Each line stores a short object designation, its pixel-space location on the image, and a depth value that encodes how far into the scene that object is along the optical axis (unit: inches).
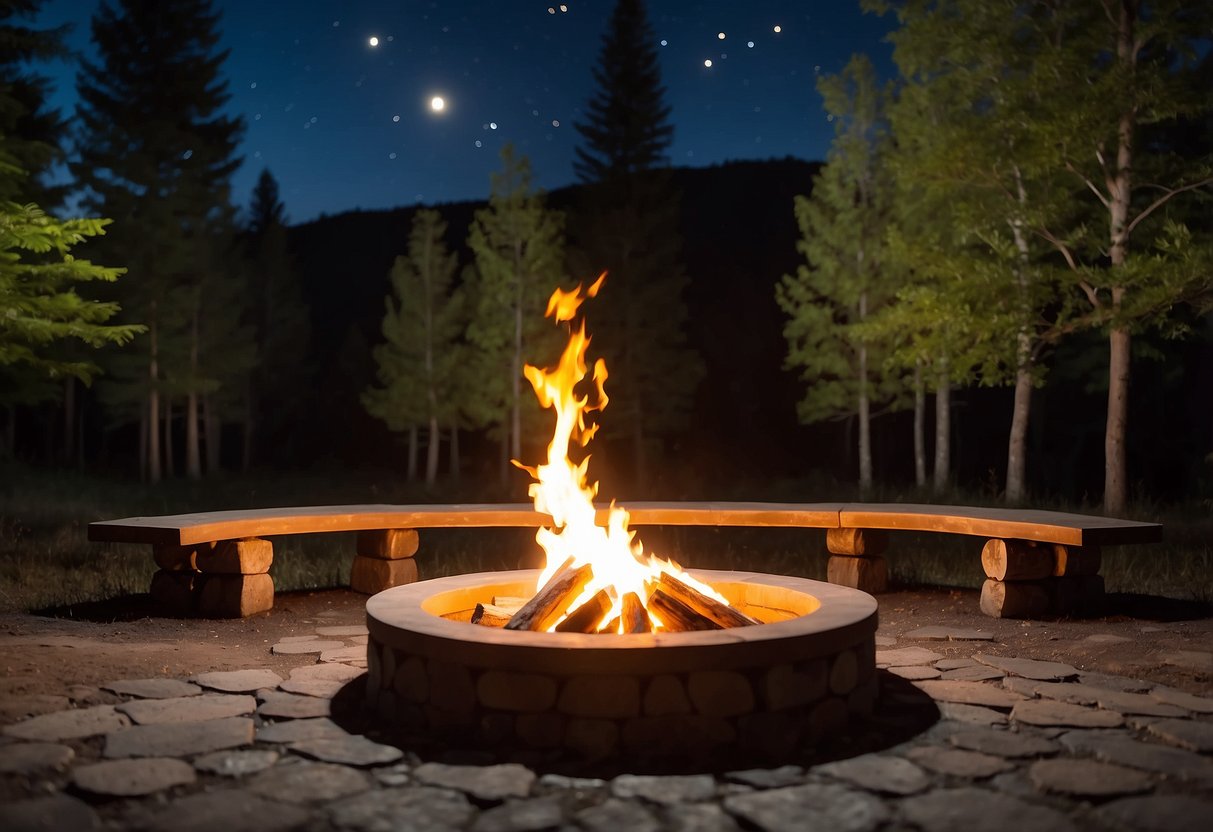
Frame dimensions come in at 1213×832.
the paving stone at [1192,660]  215.2
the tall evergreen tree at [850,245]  784.9
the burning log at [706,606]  187.8
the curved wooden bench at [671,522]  271.3
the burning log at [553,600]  184.2
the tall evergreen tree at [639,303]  1024.9
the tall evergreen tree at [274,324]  1400.1
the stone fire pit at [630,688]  151.5
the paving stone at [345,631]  257.3
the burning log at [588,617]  179.2
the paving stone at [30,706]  166.1
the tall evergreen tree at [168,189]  949.8
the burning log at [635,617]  182.9
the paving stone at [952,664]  214.7
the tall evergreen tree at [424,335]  1045.8
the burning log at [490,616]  218.6
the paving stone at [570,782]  137.2
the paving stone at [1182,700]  179.9
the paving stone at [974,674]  203.6
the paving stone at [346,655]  222.5
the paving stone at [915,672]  205.2
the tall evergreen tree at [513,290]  900.6
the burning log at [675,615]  182.7
